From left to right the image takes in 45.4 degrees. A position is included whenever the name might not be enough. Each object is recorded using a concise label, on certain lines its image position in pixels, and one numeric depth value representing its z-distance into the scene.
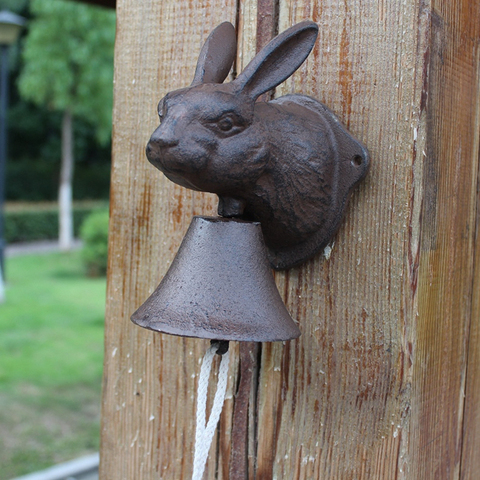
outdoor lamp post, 7.59
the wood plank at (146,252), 0.87
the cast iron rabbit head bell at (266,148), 0.63
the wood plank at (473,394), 0.86
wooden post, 0.71
